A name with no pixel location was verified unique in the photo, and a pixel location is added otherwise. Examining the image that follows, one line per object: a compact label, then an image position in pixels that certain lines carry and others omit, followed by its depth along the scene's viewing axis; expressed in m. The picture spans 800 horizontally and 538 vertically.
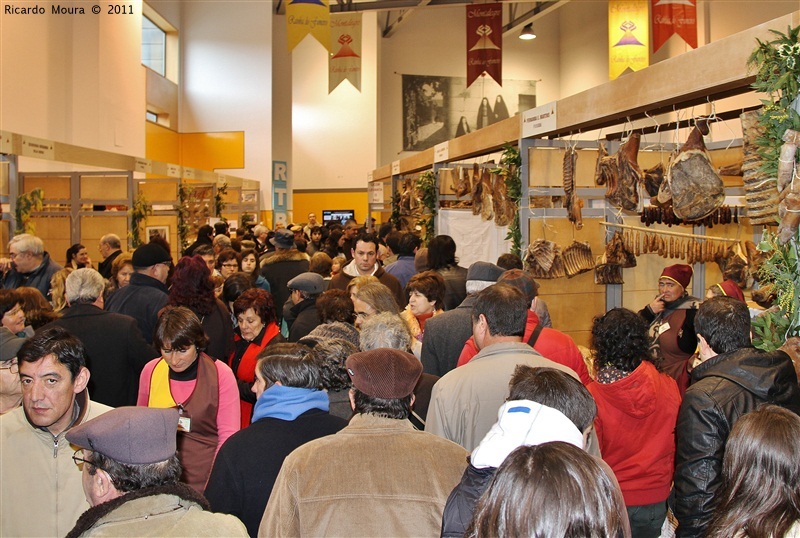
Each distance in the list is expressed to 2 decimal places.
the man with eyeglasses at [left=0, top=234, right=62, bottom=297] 5.97
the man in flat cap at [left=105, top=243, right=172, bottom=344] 4.80
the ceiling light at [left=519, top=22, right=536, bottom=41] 23.67
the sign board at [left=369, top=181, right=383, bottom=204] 13.73
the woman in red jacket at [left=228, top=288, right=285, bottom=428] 4.33
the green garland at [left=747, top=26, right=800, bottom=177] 3.26
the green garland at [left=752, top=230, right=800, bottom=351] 3.34
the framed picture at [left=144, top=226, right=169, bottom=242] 11.25
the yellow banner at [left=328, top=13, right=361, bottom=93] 14.63
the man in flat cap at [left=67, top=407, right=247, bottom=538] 1.63
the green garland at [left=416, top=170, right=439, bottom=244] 9.82
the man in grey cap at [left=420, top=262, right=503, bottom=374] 4.18
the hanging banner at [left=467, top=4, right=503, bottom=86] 16.20
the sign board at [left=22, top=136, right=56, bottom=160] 7.64
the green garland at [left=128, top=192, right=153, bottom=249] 9.98
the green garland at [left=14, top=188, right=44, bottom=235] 7.75
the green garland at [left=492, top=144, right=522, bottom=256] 6.57
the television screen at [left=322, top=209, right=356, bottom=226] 22.78
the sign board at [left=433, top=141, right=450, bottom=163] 8.79
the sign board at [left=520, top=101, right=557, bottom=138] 5.94
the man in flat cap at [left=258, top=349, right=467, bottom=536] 2.05
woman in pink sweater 3.24
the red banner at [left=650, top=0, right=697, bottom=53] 12.76
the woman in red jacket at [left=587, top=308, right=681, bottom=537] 3.19
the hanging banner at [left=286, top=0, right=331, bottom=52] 11.28
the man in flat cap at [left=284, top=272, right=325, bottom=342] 4.79
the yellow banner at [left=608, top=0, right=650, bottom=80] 14.53
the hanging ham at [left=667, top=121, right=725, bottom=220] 4.61
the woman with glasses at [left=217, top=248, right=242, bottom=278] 6.54
